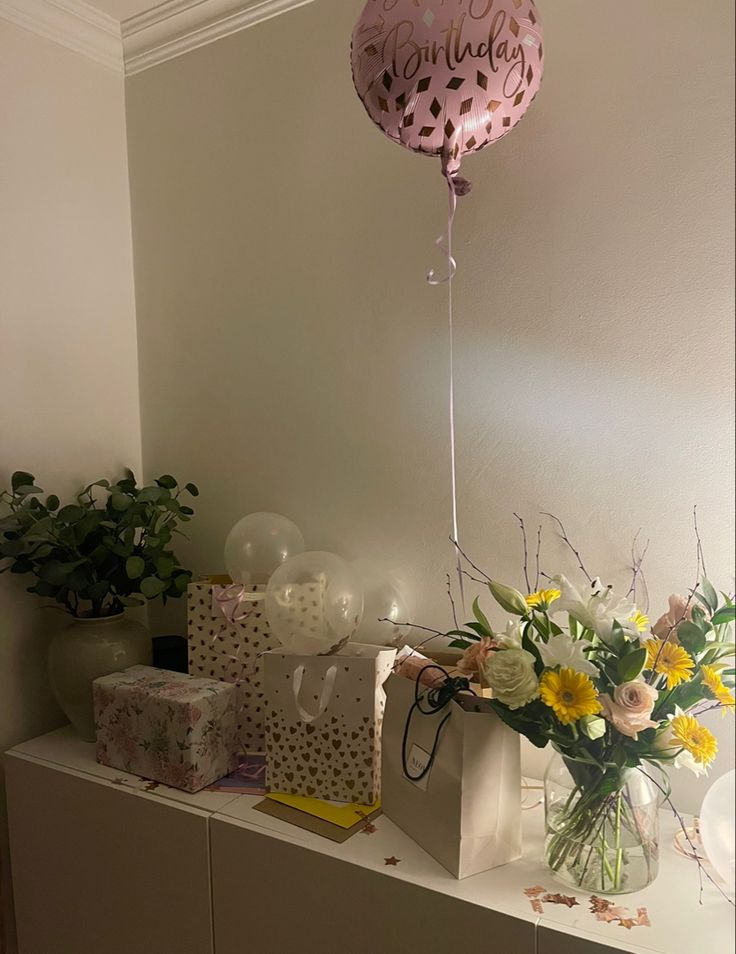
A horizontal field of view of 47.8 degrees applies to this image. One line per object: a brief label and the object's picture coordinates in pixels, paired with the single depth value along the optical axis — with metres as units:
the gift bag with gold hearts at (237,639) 1.73
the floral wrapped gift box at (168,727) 1.58
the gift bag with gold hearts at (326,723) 1.49
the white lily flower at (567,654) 1.16
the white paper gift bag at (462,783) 1.26
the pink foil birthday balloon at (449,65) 1.22
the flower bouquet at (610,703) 1.15
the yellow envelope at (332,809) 1.45
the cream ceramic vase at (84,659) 1.80
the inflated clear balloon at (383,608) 1.70
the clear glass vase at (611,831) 1.21
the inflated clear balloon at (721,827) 1.05
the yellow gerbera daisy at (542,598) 1.27
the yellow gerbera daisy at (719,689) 1.16
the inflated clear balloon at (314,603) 1.53
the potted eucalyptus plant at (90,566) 1.76
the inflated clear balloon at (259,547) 1.74
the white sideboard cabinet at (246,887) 1.18
